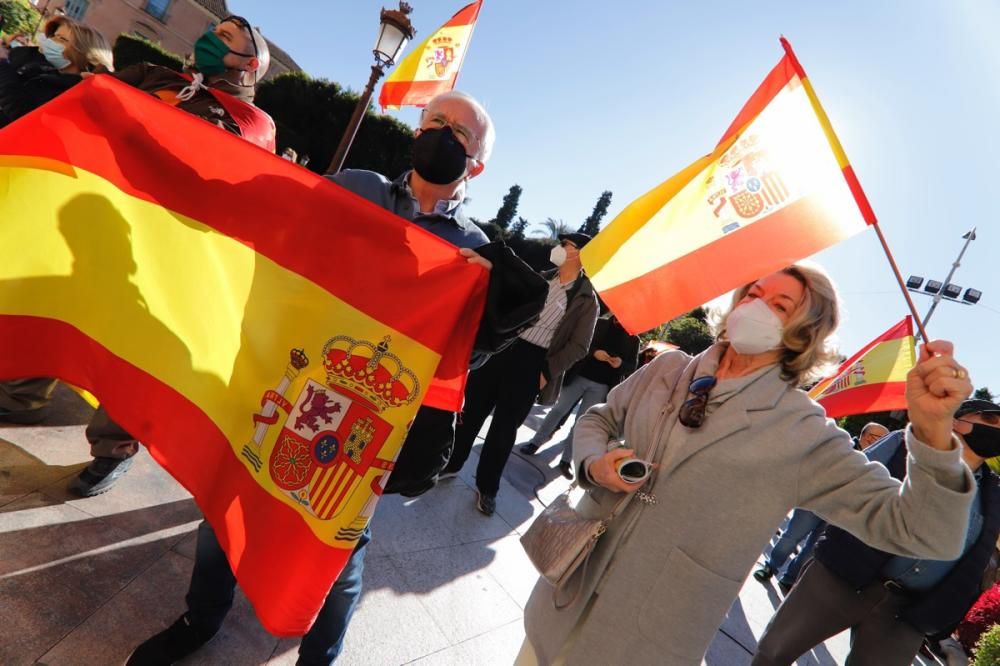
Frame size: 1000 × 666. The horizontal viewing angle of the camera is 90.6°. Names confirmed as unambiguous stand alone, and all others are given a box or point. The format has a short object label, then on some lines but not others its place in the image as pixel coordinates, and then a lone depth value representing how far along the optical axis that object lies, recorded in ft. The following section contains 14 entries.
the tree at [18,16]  60.39
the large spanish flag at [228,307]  4.97
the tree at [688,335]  85.40
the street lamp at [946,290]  59.57
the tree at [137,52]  72.38
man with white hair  5.41
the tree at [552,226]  151.31
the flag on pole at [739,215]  5.90
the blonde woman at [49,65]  9.28
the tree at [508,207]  163.02
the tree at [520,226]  170.05
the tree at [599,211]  164.96
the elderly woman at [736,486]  4.10
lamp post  21.35
